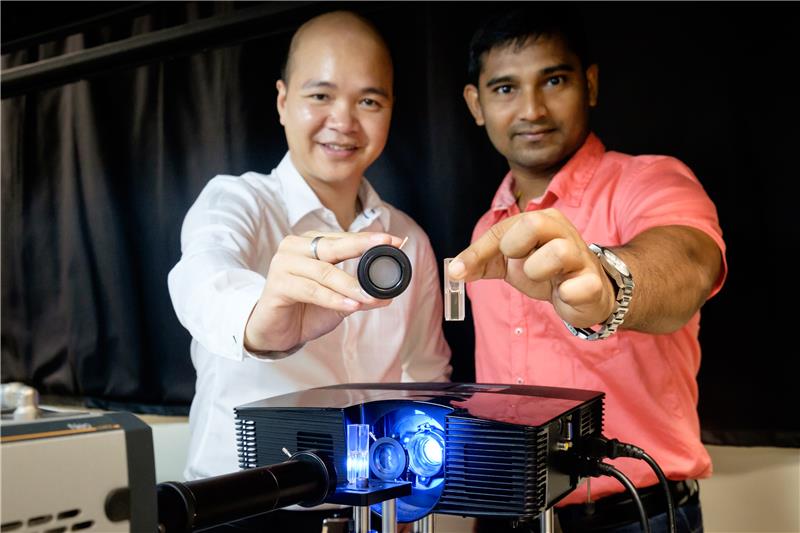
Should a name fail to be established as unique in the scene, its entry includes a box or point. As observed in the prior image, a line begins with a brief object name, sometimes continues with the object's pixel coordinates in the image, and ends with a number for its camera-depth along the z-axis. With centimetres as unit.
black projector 75
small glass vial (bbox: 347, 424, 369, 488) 75
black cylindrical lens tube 57
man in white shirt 150
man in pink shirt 101
